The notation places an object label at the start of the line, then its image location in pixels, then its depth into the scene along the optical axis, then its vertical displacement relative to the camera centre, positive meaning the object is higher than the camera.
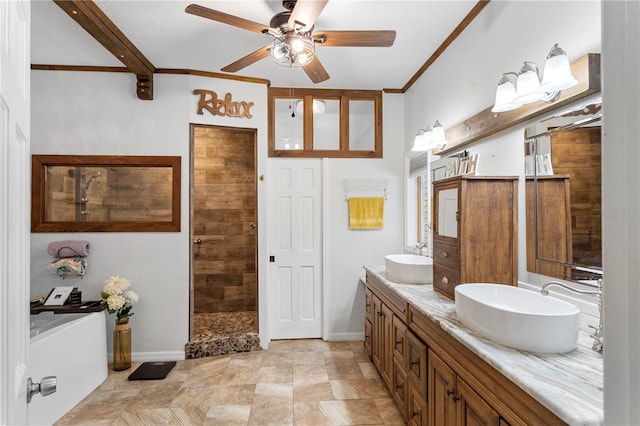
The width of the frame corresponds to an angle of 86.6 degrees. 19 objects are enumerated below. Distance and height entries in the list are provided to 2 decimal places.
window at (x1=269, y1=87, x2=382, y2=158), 3.76 +1.03
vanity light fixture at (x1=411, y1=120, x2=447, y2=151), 2.71 +0.63
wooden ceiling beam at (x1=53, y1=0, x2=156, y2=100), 2.17 +1.32
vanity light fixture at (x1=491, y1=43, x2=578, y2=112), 1.46 +0.61
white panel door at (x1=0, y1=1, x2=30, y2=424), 0.70 +0.02
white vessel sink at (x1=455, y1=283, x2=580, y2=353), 1.18 -0.41
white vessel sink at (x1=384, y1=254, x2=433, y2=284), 2.47 -0.43
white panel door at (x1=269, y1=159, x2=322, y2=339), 3.74 -0.38
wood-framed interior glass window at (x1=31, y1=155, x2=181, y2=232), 3.17 +0.21
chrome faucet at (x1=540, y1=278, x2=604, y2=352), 1.21 -0.44
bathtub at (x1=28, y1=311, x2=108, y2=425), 2.20 -1.03
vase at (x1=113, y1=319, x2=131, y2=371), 3.04 -1.18
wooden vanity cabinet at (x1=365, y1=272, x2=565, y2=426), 1.12 -0.73
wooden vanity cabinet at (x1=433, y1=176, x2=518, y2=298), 1.88 -0.09
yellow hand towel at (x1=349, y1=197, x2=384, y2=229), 3.76 +0.04
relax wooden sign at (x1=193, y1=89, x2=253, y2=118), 3.33 +1.10
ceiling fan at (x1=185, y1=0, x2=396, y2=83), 1.89 +1.10
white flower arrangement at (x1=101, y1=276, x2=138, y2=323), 2.94 -0.73
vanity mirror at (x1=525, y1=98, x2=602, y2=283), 1.43 +0.09
